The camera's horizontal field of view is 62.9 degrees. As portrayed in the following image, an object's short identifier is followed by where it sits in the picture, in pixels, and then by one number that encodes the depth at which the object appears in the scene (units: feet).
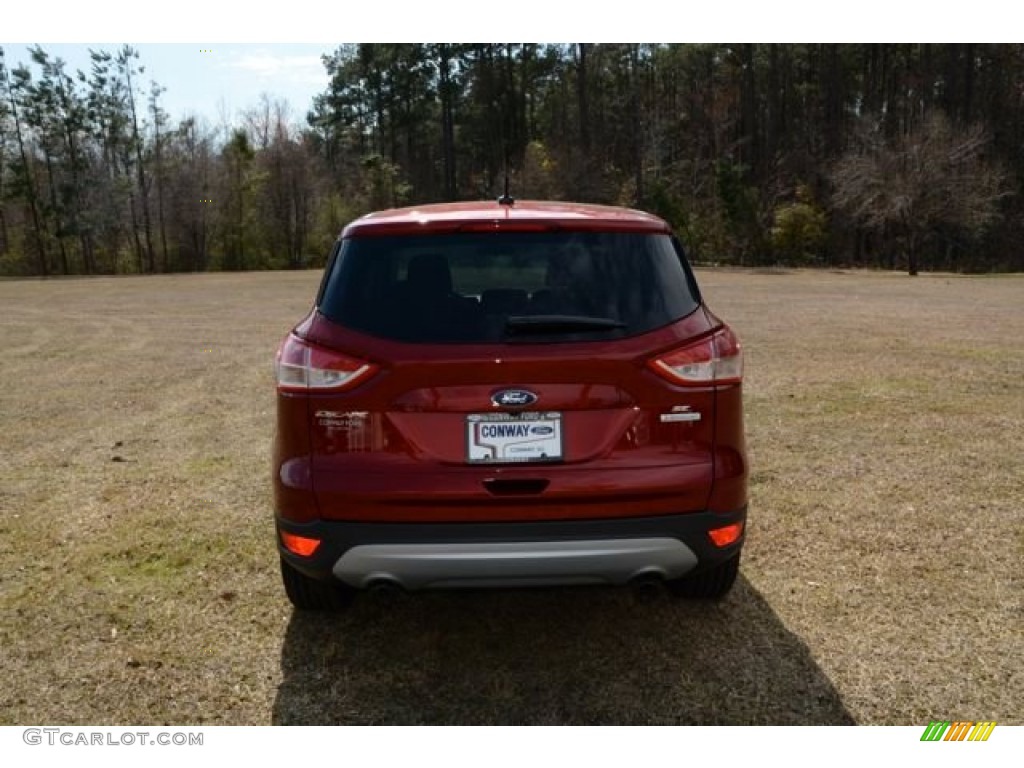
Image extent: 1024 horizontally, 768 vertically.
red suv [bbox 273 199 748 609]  9.24
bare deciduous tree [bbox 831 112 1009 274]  122.72
